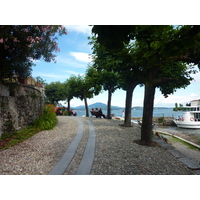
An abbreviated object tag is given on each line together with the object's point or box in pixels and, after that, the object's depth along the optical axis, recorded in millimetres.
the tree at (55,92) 17047
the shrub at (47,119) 6445
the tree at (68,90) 15955
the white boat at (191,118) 16842
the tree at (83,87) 13597
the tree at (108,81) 10752
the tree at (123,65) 5902
